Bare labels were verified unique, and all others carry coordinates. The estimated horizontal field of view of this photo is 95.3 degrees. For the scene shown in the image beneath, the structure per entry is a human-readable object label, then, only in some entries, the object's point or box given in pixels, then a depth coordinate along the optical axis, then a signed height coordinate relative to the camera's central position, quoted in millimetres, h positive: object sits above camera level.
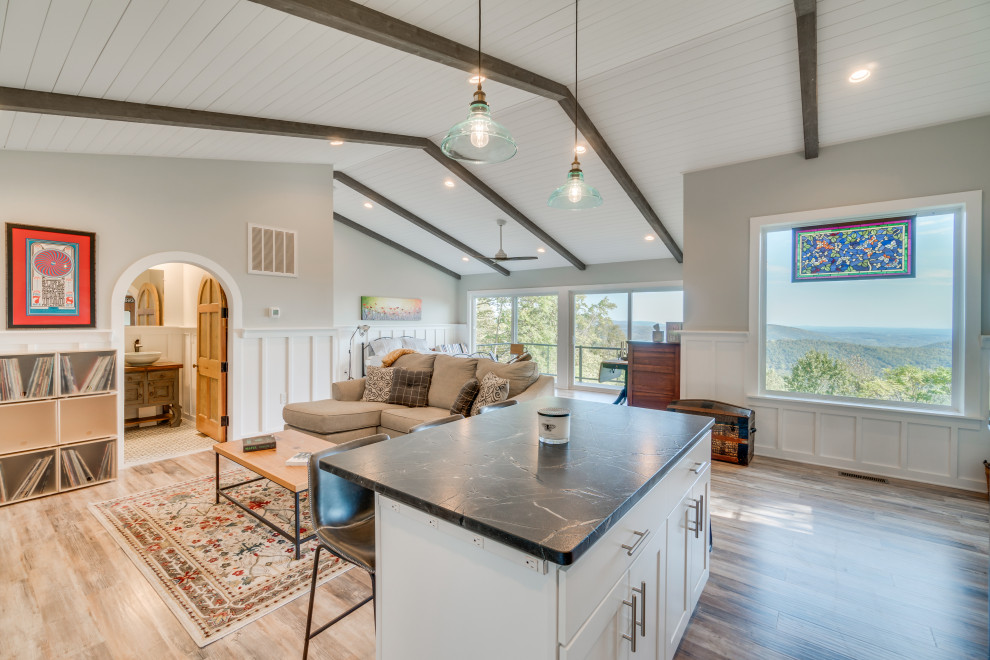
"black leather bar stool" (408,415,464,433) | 2102 -486
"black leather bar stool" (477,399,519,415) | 2616 -489
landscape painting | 8969 +363
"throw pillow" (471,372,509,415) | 4121 -601
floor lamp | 8703 -154
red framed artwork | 3566 +396
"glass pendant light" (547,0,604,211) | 2623 +776
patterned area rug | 2184 -1334
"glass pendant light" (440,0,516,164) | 2059 +887
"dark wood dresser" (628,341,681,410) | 5195 -558
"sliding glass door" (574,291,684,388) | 8305 +109
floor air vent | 3848 -1305
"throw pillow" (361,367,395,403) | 4785 -623
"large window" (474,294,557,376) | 9555 +9
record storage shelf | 3441 -784
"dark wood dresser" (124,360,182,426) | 5414 -781
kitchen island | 1009 -564
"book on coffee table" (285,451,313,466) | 2824 -843
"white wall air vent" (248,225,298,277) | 5035 +862
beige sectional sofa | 4191 -803
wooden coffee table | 2588 -874
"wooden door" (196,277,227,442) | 4957 -399
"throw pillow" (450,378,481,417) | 4215 -674
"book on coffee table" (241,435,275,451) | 3121 -822
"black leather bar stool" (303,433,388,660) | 1657 -793
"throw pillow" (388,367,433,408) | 4672 -645
